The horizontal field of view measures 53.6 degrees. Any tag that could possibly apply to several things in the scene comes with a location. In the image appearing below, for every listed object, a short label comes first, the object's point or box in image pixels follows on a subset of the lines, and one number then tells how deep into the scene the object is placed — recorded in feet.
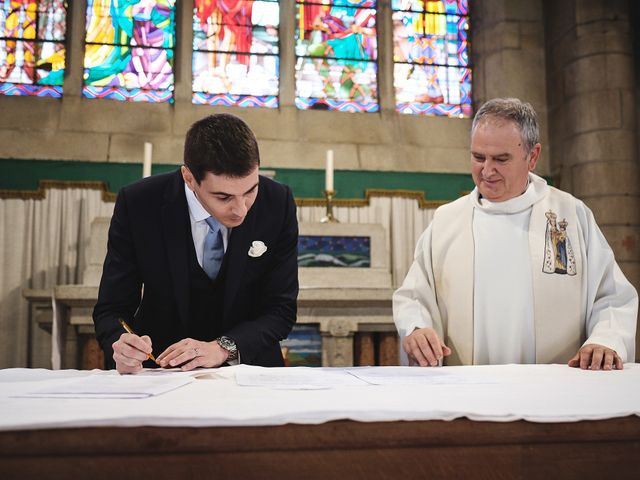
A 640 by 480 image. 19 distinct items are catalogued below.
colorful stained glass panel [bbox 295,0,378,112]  29.58
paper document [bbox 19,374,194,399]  4.36
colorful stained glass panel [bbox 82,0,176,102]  28.12
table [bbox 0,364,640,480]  3.43
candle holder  19.81
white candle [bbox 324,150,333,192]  19.85
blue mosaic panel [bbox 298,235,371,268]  18.56
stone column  25.93
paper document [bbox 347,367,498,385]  5.38
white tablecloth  3.58
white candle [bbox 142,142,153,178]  18.65
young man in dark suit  7.06
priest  8.94
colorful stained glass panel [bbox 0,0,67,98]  27.55
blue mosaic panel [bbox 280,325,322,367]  16.81
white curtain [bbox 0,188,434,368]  24.59
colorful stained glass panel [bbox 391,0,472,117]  30.42
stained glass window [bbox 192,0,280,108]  28.78
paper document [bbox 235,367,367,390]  5.00
